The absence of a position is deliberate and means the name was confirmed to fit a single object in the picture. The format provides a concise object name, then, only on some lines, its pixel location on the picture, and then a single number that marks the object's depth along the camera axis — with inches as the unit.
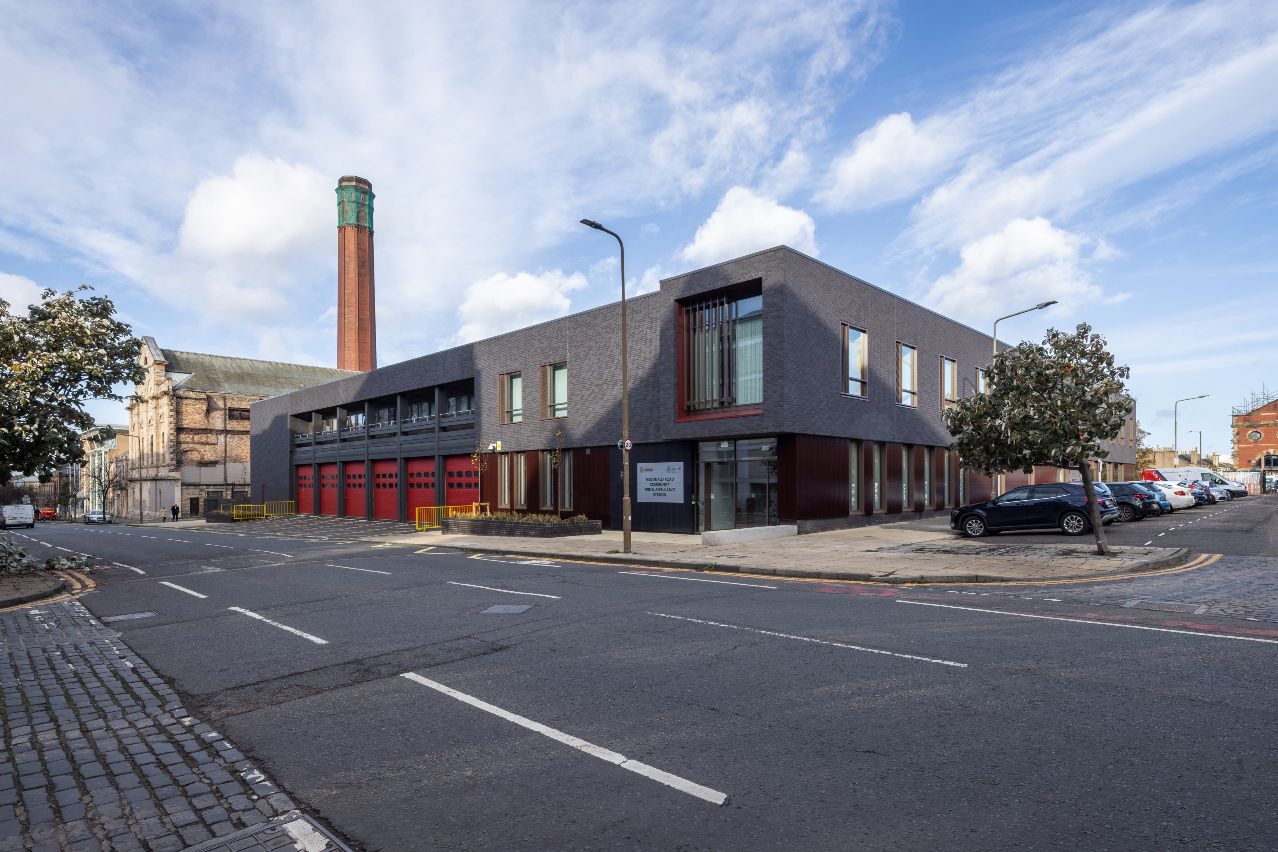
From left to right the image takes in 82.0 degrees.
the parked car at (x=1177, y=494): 1312.7
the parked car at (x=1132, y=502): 1103.0
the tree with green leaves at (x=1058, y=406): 643.5
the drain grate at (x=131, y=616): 426.3
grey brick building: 967.0
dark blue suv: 844.0
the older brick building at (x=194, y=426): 2637.8
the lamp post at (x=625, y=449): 776.3
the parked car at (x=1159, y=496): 1169.0
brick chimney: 2856.8
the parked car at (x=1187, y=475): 1680.6
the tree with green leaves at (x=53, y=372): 629.6
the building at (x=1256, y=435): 3745.1
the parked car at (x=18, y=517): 2138.3
